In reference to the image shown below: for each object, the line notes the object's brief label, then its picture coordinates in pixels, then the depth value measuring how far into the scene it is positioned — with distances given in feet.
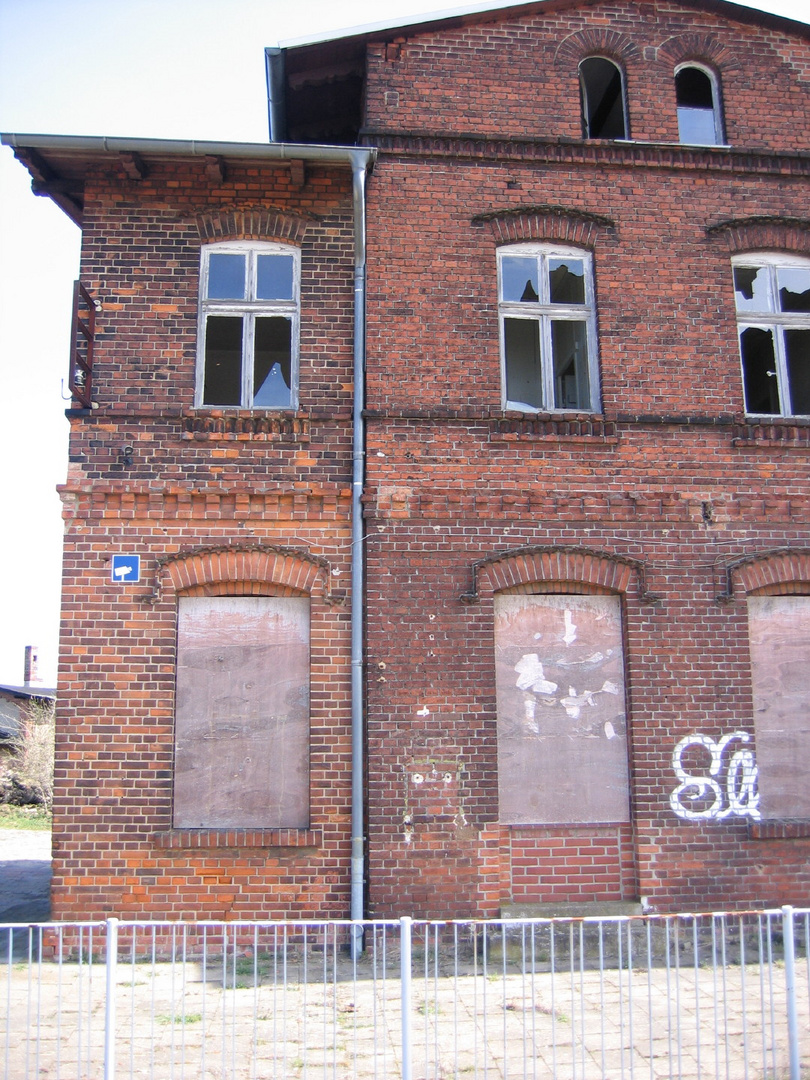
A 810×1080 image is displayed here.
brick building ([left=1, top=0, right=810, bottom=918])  27.45
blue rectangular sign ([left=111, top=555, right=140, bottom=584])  28.19
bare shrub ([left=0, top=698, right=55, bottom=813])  68.23
